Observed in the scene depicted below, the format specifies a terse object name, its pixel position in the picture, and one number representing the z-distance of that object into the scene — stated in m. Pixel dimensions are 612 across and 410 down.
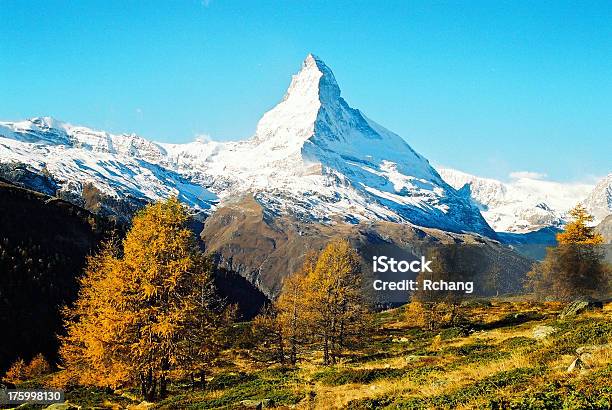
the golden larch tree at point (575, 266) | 44.06
